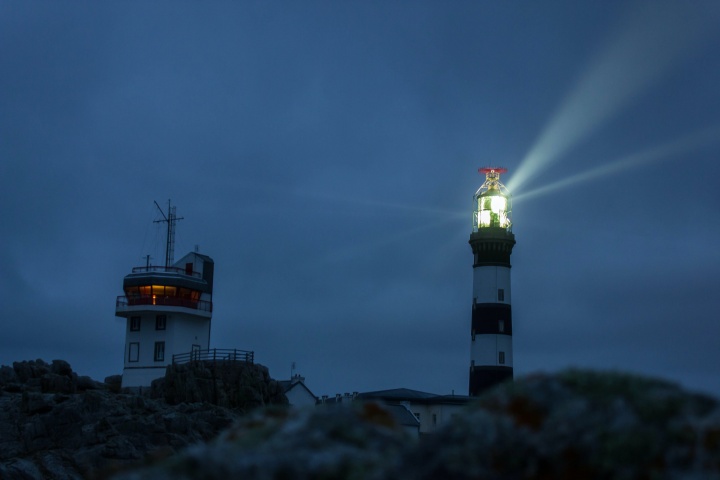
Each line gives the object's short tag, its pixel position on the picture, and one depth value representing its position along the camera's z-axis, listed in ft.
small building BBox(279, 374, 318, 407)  237.25
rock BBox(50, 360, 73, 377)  231.09
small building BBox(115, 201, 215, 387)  241.14
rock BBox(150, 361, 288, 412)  211.00
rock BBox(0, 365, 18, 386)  225.76
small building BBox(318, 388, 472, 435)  219.82
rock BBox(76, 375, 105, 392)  228.43
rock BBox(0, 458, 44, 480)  153.58
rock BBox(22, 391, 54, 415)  184.75
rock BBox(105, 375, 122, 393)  250.57
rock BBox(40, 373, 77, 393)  217.36
